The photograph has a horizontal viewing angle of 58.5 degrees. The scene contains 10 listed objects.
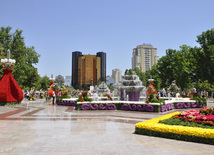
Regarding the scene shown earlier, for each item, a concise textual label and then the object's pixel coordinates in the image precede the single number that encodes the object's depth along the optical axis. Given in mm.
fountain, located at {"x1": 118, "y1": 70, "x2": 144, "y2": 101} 22238
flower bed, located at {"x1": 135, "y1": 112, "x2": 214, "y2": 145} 6414
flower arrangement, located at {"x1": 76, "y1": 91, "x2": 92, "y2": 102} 17086
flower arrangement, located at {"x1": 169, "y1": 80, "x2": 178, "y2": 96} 25472
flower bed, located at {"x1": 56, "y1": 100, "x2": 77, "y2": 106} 20300
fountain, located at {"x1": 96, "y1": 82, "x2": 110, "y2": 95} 32562
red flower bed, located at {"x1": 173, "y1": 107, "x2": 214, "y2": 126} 7433
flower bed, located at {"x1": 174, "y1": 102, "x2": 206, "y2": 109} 18189
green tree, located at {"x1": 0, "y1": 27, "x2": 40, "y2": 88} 33812
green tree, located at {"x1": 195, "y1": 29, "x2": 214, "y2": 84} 35688
